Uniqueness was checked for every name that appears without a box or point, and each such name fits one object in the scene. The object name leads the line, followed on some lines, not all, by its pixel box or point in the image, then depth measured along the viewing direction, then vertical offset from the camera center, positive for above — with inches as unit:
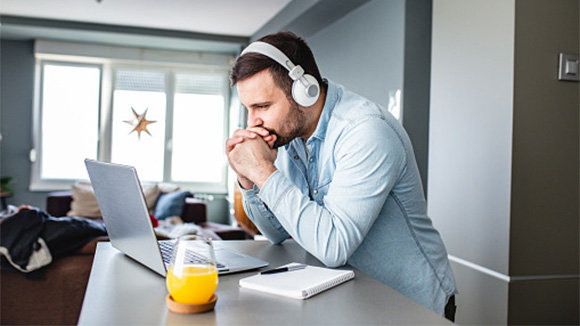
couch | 102.7 -28.4
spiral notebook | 35.4 -8.8
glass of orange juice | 31.0 -7.0
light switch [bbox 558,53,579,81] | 79.4 +17.1
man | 43.3 -0.7
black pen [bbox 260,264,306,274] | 40.7 -8.8
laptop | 38.8 -5.5
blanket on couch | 98.0 -16.6
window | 234.8 +18.5
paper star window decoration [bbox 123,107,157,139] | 241.0 +17.9
